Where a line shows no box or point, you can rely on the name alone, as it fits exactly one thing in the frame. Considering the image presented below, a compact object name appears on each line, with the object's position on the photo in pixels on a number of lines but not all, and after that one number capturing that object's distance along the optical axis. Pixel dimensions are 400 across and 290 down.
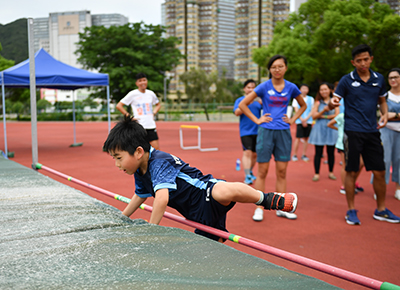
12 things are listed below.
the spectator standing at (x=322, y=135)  6.61
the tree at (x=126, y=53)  34.00
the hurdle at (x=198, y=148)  11.24
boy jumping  2.29
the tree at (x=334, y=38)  25.70
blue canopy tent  9.18
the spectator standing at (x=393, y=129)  4.80
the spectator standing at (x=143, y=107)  6.83
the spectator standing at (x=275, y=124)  4.28
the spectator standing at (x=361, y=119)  4.08
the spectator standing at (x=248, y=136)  5.96
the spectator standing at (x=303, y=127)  8.69
